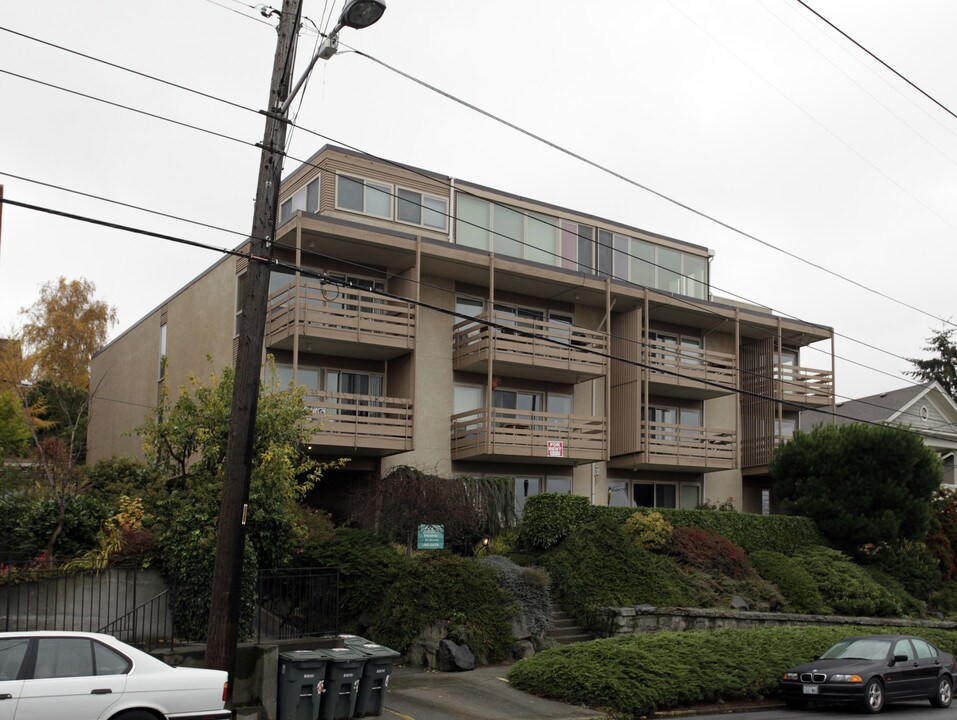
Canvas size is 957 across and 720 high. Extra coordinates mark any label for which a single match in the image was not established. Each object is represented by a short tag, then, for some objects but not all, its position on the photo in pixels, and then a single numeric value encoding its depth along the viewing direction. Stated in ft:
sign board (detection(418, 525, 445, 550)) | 78.22
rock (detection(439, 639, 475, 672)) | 64.23
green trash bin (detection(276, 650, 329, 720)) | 48.21
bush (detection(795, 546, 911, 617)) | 90.02
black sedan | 58.90
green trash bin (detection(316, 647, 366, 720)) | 49.14
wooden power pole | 43.52
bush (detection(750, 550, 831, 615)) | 87.40
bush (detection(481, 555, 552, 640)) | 71.00
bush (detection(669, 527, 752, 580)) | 86.43
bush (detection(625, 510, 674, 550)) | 85.61
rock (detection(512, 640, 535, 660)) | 68.80
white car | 35.94
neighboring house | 149.28
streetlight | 42.37
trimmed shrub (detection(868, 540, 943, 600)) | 101.91
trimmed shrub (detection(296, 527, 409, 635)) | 68.74
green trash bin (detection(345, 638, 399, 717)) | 50.42
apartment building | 88.94
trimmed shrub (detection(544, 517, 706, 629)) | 76.33
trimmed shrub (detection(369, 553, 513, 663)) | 66.28
